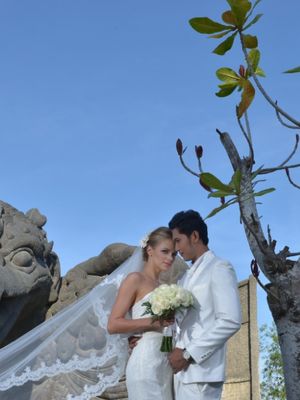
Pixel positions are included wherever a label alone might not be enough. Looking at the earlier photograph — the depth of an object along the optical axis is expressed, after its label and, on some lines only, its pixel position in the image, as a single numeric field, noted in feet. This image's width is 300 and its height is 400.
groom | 10.64
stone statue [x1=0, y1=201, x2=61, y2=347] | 17.38
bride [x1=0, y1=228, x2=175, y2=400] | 12.22
